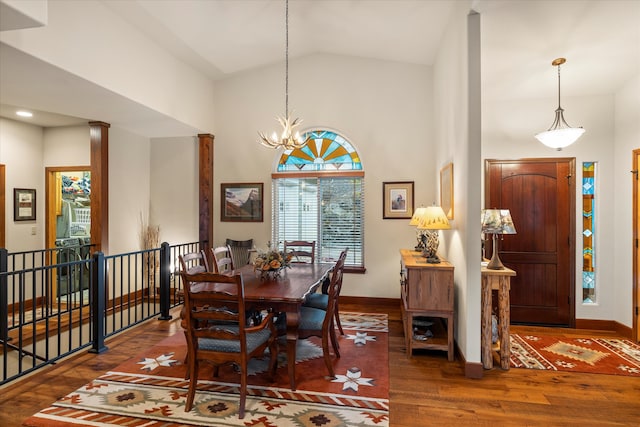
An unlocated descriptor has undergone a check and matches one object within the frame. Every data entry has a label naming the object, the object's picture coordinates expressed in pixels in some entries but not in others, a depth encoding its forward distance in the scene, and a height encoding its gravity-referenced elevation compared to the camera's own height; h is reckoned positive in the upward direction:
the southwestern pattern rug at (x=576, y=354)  3.20 -1.43
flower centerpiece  3.16 -0.46
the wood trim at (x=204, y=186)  5.59 +0.42
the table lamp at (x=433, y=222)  3.45 -0.10
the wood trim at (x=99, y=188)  4.74 +0.33
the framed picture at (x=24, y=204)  5.23 +0.12
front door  4.30 -0.28
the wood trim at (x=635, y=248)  3.80 -0.40
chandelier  3.73 +0.81
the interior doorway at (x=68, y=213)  5.62 -0.02
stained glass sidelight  4.25 -0.26
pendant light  3.41 +0.76
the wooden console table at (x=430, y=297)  3.37 -0.83
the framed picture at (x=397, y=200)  5.16 +0.18
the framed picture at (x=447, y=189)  3.72 +0.26
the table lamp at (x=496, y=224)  3.25 -0.12
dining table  2.66 -0.64
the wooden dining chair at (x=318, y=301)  3.48 -0.91
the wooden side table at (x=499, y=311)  3.14 -0.91
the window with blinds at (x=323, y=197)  5.36 +0.24
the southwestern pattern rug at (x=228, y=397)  2.37 -1.41
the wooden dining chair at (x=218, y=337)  2.33 -0.87
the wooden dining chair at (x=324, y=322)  2.95 -0.95
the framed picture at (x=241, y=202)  5.61 +0.16
